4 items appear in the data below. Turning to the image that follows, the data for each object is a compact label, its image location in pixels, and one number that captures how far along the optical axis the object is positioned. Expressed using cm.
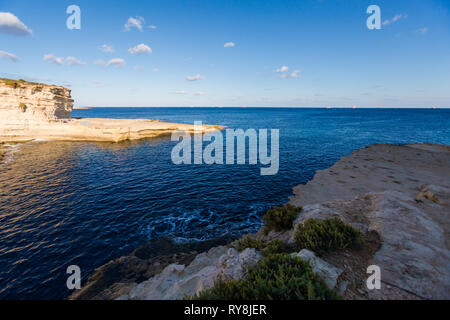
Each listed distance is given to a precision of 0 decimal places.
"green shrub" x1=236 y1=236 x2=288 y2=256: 785
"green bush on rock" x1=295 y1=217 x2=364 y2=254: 739
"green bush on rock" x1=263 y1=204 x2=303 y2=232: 1152
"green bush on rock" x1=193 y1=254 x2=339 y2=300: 489
